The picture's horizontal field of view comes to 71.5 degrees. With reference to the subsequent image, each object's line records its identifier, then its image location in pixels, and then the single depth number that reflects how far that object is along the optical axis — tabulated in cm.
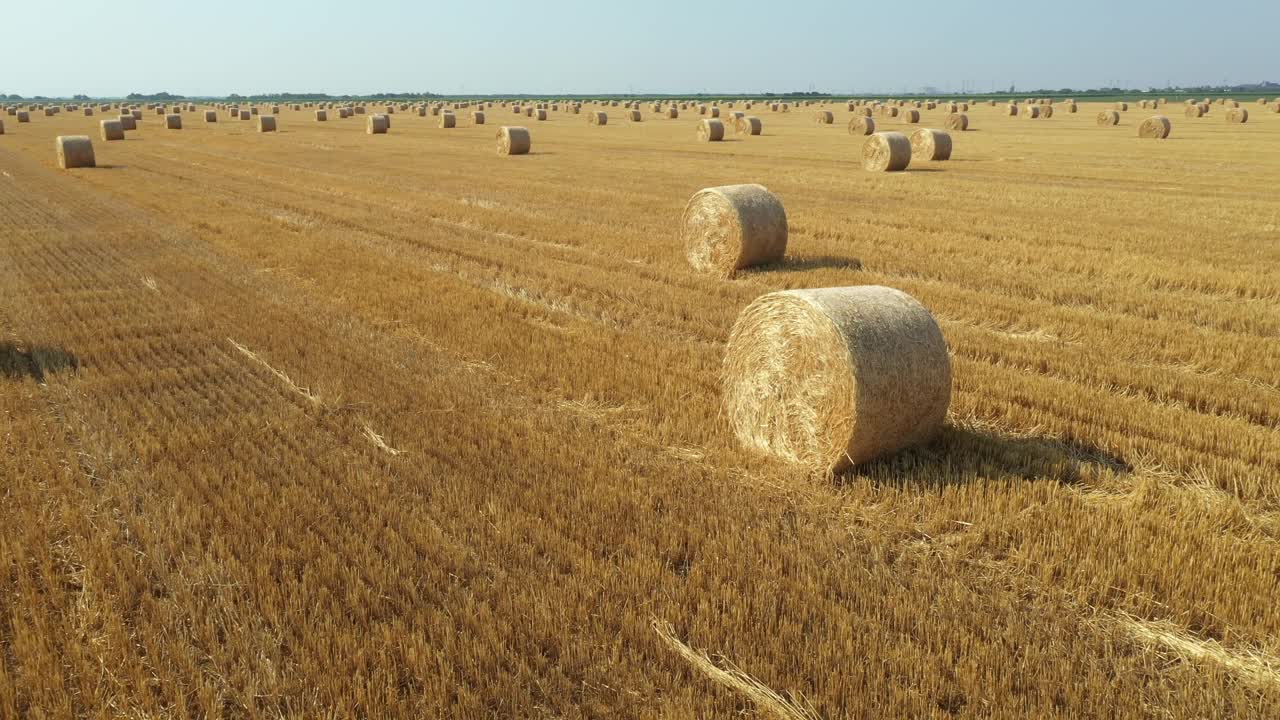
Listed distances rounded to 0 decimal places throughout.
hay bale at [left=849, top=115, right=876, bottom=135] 4647
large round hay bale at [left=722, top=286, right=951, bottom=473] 614
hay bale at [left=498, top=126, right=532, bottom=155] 3453
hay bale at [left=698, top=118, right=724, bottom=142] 4244
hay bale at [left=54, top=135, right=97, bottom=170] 2839
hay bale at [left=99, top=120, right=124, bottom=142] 4369
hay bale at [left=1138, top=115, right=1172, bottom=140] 4000
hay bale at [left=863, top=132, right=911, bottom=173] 2666
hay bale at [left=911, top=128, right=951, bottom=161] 2914
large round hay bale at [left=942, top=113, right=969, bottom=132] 4897
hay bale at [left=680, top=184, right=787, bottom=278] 1310
